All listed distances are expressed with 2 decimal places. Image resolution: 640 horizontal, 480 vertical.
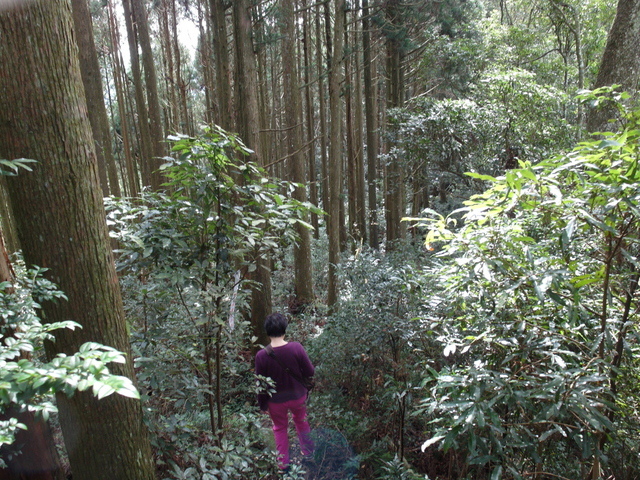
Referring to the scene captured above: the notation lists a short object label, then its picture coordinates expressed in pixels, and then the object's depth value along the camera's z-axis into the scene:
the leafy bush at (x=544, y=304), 1.69
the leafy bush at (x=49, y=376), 0.95
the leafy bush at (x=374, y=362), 3.86
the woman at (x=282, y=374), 3.80
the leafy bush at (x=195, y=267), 2.38
